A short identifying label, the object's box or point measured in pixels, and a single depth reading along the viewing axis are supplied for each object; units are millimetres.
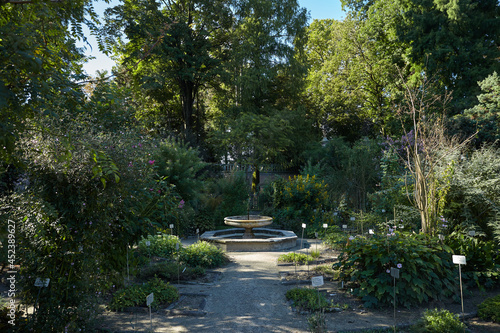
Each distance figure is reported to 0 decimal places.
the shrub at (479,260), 5430
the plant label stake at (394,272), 4276
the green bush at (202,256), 7336
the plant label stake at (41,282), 3490
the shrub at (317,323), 3953
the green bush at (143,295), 4836
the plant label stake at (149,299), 3565
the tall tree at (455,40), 14422
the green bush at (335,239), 7588
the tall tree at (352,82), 19766
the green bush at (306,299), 4805
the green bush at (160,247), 7527
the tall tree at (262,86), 17875
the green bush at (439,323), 3839
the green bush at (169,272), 6246
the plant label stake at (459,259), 3814
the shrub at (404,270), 4836
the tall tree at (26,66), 2404
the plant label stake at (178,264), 5973
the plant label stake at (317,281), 3950
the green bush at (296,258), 7707
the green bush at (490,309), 4284
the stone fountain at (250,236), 9789
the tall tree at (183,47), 16422
